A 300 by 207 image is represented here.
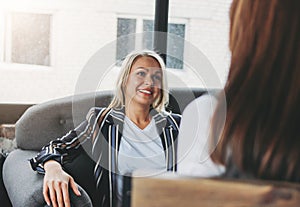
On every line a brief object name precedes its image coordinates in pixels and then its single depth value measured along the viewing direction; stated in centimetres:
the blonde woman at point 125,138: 194
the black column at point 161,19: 279
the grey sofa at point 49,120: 230
